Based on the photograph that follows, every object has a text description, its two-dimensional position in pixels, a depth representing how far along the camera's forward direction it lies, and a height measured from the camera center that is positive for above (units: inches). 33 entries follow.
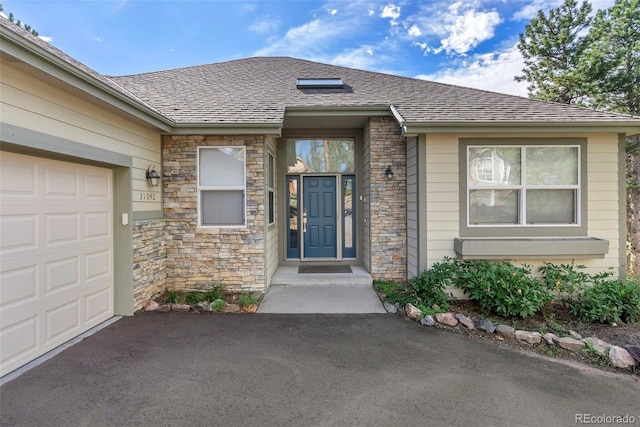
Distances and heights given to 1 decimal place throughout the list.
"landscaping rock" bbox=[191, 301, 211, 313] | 170.9 -55.8
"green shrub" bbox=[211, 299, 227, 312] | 170.7 -54.7
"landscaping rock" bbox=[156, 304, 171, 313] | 170.6 -56.7
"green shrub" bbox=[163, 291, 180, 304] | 177.0 -53.2
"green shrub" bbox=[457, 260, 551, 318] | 152.1 -43.0
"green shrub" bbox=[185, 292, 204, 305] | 175.5 -52.7
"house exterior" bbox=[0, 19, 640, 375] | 116.4 +17.0
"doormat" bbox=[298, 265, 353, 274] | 237.3 -48.3
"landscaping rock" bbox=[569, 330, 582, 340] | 133.0 -57.9
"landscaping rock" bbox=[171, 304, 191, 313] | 171.0 -55.8
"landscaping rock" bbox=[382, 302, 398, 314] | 169.3 -56.8
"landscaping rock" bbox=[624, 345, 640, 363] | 113.8 -55.9
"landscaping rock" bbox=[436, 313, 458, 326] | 152.1 -56.8
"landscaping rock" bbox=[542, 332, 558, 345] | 131.2 -57.6
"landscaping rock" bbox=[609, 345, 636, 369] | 113.7 -58.2
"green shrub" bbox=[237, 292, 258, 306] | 173.6 -53.5
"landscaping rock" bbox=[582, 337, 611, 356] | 120.8 -57.1
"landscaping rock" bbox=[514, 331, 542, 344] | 133.0 -58.0
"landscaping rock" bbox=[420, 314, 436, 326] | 153.4 -58.0
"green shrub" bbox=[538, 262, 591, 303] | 165.0 -39.7
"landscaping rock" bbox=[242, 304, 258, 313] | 170.8 -56.6
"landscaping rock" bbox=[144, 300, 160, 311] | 170.9 -55.1
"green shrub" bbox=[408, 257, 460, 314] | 172.2 -45.1
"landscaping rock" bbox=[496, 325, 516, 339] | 138.7 -57.8
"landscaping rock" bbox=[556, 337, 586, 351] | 126.3 -58.1
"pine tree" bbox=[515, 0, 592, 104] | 416.5 +239.7
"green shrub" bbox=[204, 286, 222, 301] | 181.2 -52.5
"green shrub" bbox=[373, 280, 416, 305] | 177.8 -53.9
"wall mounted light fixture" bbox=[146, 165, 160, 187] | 180.2 +21.7
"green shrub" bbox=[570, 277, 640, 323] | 149.4 -48.7
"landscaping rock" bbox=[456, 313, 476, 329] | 149.2 -56.9
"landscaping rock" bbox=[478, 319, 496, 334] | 143.5 -57.4
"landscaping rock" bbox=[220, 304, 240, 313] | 170.6 -56.5
